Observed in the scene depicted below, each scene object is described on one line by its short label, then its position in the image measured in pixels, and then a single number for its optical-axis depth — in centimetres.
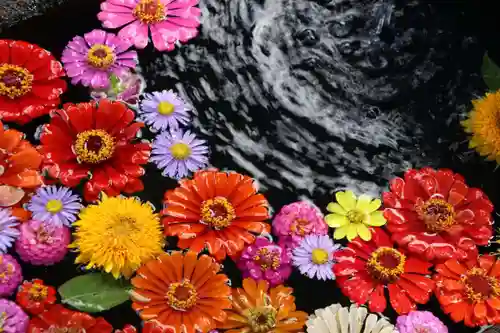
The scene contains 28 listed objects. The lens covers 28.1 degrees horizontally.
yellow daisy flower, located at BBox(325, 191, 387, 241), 68
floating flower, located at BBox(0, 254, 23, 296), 63
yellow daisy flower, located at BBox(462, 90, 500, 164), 73
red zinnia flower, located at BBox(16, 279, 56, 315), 63
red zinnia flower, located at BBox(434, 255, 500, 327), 66
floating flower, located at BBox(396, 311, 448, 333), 65
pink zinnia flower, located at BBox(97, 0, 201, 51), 77
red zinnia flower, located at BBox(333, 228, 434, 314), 66
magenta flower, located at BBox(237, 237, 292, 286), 65
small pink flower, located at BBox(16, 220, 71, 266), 64
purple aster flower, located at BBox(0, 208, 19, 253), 64
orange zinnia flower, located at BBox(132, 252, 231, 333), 62
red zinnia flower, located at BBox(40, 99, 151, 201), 67
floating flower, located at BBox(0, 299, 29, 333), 62
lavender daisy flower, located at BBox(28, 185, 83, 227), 65
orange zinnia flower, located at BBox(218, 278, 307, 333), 63
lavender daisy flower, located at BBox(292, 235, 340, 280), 66
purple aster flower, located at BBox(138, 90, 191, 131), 71
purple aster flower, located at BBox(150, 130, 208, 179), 69
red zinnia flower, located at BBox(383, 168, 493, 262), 68
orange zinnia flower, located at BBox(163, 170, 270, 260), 65
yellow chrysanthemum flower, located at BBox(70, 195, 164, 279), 62
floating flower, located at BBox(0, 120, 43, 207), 66
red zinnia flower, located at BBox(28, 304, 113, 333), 62
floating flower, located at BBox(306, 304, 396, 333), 64
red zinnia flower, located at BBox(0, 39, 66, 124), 70
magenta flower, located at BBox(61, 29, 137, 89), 73
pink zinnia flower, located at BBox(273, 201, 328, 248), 67
